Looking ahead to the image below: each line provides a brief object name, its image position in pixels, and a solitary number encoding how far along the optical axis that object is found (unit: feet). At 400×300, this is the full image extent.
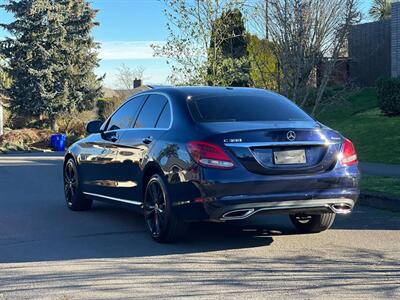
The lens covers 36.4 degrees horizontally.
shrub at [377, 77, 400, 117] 62.64
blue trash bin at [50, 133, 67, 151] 100.32
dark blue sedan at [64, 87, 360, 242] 20.12
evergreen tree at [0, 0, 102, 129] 126.72
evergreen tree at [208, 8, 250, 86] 54.44
